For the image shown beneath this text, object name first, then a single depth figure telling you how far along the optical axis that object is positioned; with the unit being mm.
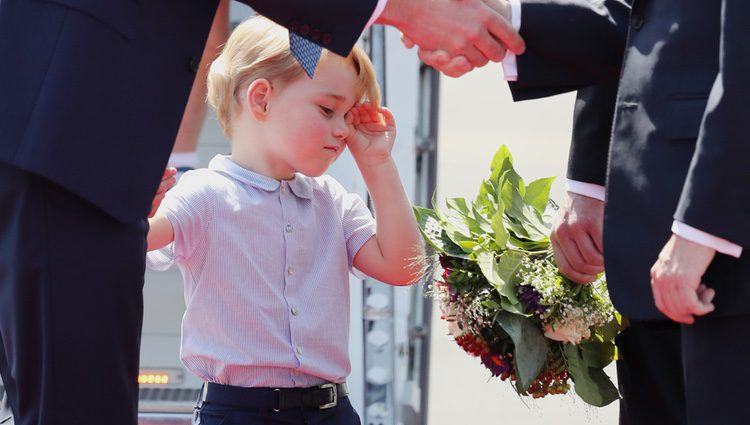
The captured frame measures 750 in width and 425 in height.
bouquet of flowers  5723
